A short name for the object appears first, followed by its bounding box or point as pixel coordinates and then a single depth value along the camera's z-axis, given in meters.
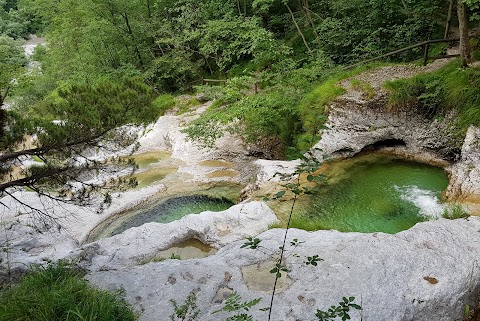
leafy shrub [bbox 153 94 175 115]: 16.88
